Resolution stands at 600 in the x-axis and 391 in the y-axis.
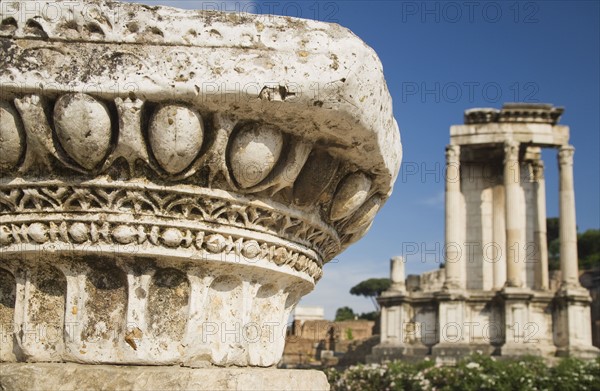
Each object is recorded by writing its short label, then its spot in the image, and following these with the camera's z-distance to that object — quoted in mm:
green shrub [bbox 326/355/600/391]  13523
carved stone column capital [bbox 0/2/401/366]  1563
